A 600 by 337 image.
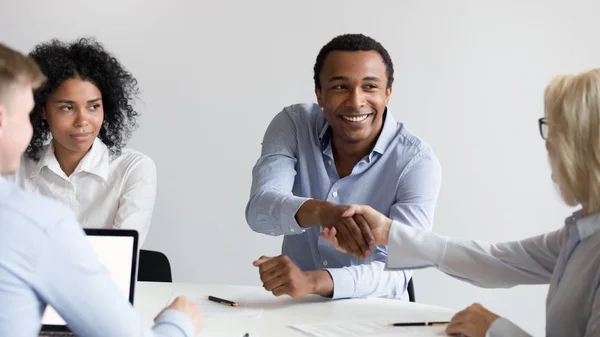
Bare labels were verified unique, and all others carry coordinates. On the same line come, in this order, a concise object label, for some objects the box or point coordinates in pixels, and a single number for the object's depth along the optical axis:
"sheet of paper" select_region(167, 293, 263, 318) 2.05
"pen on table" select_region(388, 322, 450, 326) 1.96
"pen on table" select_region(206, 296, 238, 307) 2.15
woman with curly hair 2.91
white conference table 1.91
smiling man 2.59
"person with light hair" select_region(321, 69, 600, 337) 1.63
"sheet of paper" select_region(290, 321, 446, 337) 1.85
